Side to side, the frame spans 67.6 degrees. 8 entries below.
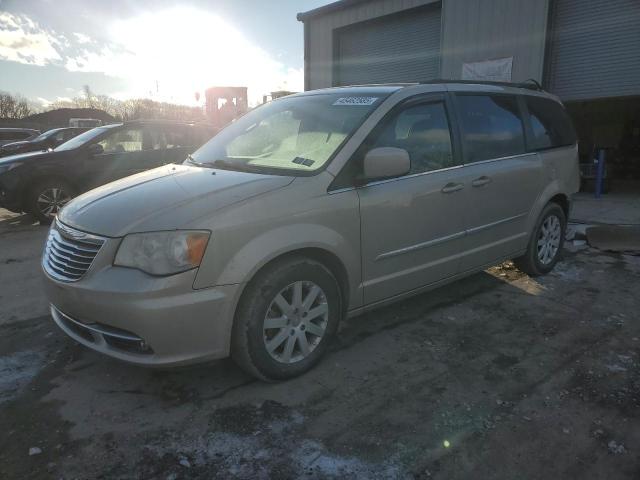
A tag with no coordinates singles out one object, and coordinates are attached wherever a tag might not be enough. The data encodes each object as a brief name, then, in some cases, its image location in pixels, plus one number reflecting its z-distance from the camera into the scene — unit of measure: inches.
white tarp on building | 409.1
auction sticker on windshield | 130.5
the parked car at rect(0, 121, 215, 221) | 289.9
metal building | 371.6
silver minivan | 96.8
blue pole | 398.0
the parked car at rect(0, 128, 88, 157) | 481.7
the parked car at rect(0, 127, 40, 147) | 623.8
